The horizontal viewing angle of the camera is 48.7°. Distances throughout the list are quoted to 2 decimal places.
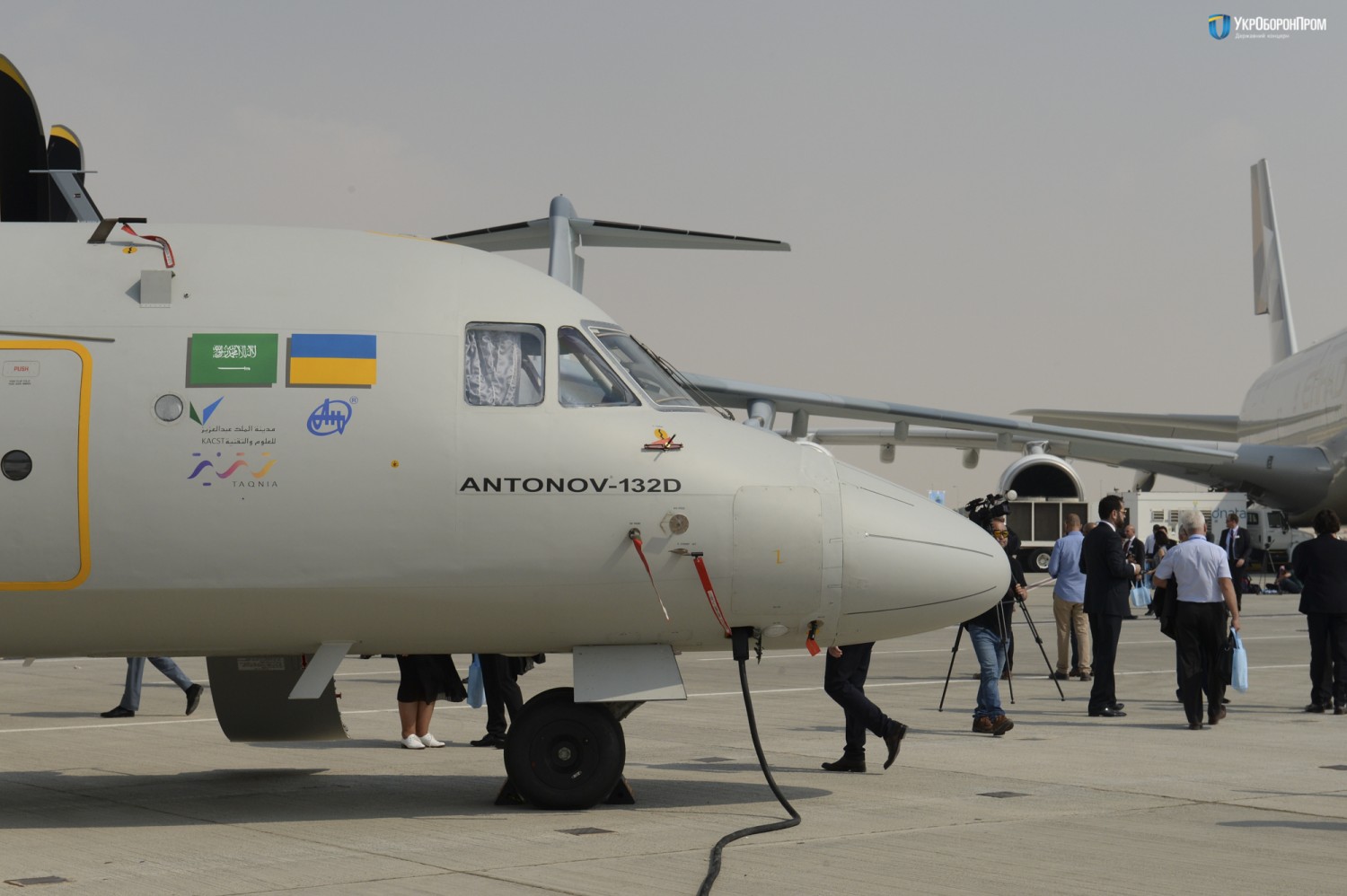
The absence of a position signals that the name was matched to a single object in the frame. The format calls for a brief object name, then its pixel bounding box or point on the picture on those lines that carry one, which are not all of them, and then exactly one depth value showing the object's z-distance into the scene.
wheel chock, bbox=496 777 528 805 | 8.63
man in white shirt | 12.55
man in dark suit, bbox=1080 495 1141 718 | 13.42
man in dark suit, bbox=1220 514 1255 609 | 28.27
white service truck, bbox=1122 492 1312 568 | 42.47
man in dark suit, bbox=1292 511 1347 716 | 13.74
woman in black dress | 10.74
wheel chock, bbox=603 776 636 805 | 8.70
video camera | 12.70
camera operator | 11.82
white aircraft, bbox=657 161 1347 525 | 19.83
